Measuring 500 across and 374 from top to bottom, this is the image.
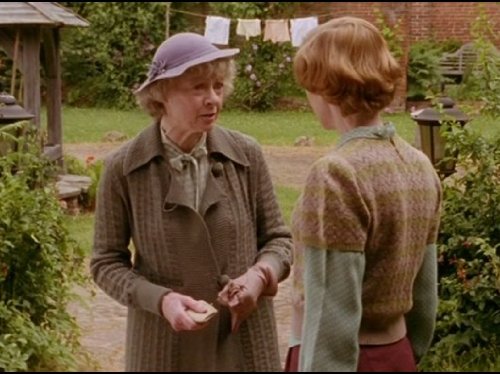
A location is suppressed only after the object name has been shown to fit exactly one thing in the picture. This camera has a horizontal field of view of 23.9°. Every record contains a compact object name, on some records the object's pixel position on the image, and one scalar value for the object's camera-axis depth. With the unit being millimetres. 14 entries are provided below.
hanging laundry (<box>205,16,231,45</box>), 22578
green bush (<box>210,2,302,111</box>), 22531
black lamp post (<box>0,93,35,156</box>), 8930
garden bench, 22594
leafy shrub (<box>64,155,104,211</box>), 11836
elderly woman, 2973
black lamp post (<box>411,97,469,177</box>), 6582
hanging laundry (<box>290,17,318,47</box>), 22156
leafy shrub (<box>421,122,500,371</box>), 5586
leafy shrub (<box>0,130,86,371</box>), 5516
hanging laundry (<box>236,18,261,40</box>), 22406
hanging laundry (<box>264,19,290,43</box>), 22422
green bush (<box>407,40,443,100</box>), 22891
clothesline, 22259
